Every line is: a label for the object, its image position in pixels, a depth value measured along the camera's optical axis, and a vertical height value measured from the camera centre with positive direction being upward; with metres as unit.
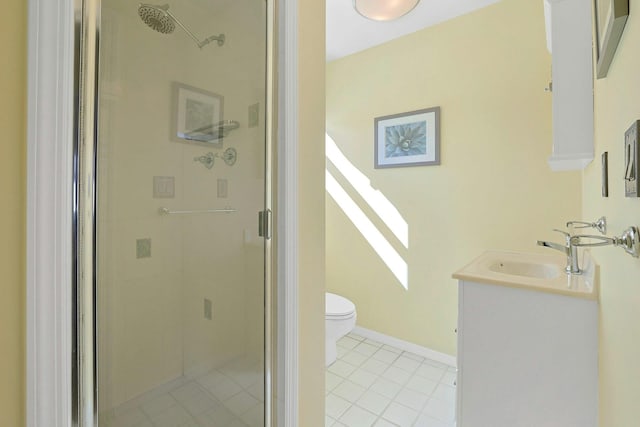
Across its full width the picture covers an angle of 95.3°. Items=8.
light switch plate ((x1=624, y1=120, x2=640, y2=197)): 0.48 +0.10
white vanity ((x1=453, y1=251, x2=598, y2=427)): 1.15 -0.58
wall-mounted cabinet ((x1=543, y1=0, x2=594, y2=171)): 1.25 +0.60
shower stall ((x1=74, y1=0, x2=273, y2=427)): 0.97 +0.00
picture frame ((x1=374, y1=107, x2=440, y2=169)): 2.30 +0.63
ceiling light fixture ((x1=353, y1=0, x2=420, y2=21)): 1.72 +1.25
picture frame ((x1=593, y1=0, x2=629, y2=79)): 0.58 +0.41
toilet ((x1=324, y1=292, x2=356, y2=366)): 1.97 -0.73
